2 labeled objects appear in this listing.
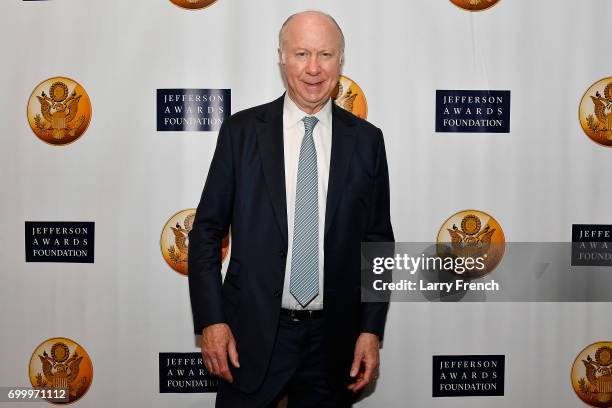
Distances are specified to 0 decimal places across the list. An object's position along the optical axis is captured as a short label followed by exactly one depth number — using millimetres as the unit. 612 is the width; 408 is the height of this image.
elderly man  1424
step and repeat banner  1986
